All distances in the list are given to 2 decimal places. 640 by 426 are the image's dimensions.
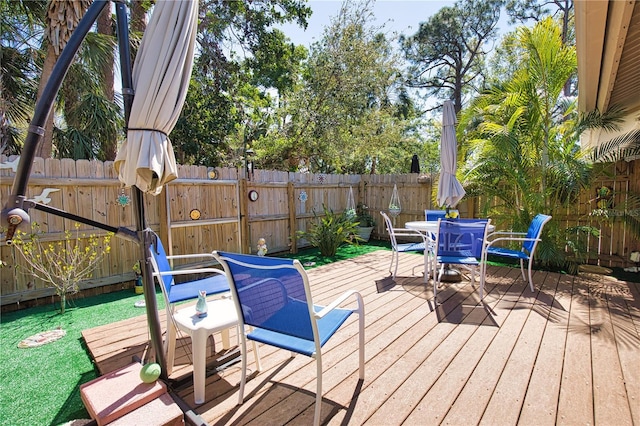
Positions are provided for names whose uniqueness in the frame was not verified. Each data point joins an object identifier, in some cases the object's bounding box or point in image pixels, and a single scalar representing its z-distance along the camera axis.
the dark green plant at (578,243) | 4.72
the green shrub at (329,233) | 6.28
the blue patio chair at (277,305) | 1.67
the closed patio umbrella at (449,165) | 4.40
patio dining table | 4.00
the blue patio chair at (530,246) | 3.76
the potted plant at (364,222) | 7.80
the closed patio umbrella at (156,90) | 1.69
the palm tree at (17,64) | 4.38
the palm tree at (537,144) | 4.71
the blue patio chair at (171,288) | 2.13
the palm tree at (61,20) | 3.62
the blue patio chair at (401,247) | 4.36
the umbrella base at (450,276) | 4.30
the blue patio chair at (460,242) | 3.48
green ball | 1.77
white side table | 1.91
